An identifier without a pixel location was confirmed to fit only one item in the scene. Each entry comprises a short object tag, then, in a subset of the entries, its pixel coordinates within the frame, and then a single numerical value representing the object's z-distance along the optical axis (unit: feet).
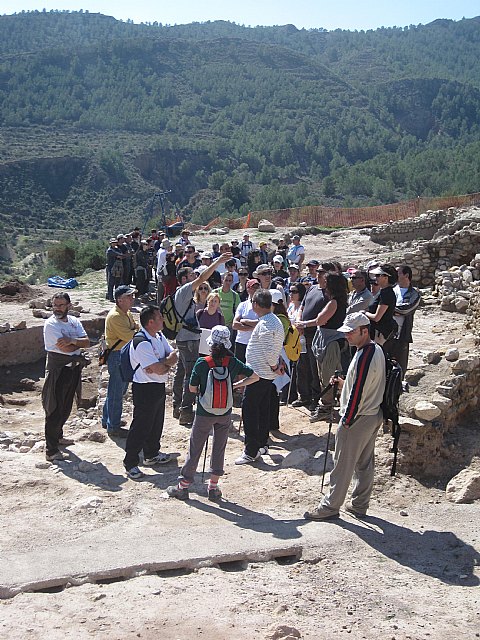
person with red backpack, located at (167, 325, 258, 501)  20.98
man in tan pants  19.08
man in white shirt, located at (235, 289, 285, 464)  23.77
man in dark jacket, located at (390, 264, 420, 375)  28.45
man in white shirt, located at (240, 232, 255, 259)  56.24
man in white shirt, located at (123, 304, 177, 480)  23.00
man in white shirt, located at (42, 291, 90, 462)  25.11
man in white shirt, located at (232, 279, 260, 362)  26.96
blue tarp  64.69
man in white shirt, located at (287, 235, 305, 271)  55.24
